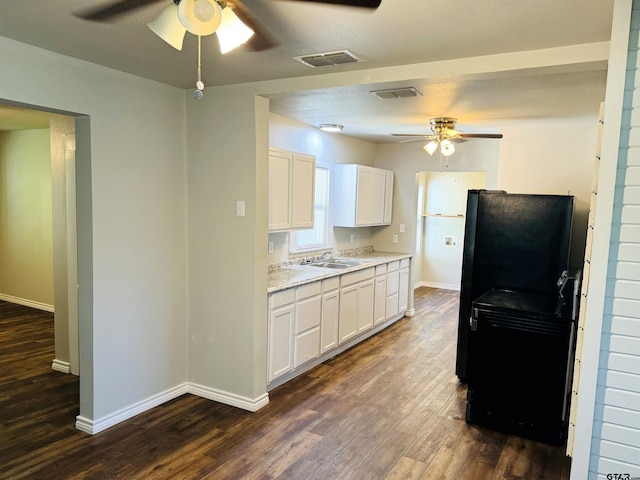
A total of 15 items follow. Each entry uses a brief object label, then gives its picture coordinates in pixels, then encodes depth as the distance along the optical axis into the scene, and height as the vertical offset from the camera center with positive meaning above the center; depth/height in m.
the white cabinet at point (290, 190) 4.05 +0.10
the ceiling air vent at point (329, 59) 2.54 +0.83
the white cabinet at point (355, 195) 5.56 +0.09
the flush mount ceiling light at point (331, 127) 4.91 +0.83
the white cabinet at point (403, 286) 6.04 -1.12
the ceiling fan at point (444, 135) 4.31 +0.68
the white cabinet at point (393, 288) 5.69 -1.08
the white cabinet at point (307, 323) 3.97 -1.11
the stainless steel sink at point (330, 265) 5.06 -0.72
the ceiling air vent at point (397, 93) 3.09 +0.78
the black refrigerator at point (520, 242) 3.48 -0.27
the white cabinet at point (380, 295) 5.36 -1.11
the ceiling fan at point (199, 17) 1.53 +0.65
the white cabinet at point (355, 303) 4.68 -1.09
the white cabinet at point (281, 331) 3.65 -1.09
